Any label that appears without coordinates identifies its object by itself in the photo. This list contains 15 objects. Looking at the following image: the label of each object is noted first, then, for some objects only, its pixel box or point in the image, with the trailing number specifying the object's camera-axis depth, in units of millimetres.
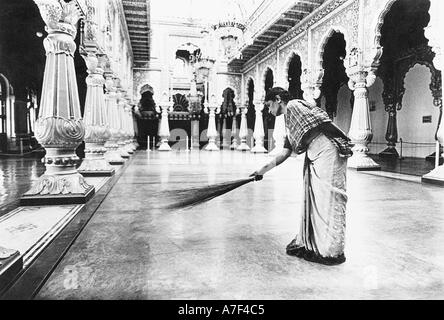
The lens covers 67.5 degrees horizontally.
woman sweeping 2301
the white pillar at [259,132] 16625
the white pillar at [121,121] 11491
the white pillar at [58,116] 4188
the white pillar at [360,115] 8531
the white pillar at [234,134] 21175
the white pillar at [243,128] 18862
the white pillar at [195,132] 24359
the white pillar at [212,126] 19141
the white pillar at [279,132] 13914
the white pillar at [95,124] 6719
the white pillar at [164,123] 18594
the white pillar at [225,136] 24500
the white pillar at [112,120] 8691
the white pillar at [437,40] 6094
